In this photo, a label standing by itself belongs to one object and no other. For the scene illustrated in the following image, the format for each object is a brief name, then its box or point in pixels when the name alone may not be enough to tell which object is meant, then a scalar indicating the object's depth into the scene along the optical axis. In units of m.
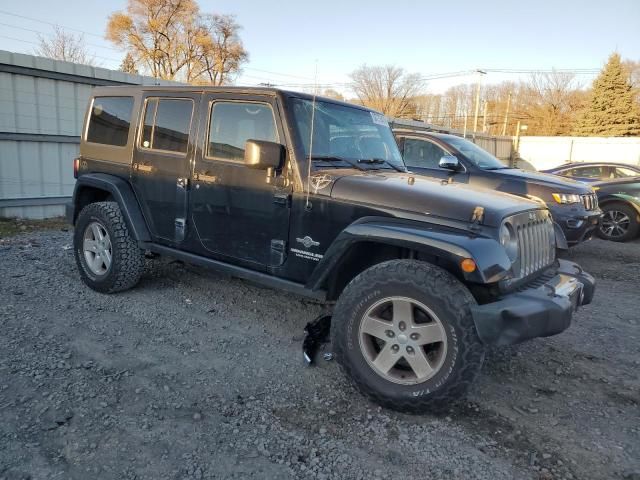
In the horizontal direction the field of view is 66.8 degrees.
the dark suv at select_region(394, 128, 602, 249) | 6.84
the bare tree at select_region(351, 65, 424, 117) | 51.38
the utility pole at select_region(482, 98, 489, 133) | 51.04
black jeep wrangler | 2.82
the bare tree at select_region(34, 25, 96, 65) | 30.94
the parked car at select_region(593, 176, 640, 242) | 9.15
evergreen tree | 42.09
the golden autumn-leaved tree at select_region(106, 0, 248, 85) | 40.78
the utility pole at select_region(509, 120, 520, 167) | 28.12
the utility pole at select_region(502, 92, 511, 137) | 55.41
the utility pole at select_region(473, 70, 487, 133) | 41.44
